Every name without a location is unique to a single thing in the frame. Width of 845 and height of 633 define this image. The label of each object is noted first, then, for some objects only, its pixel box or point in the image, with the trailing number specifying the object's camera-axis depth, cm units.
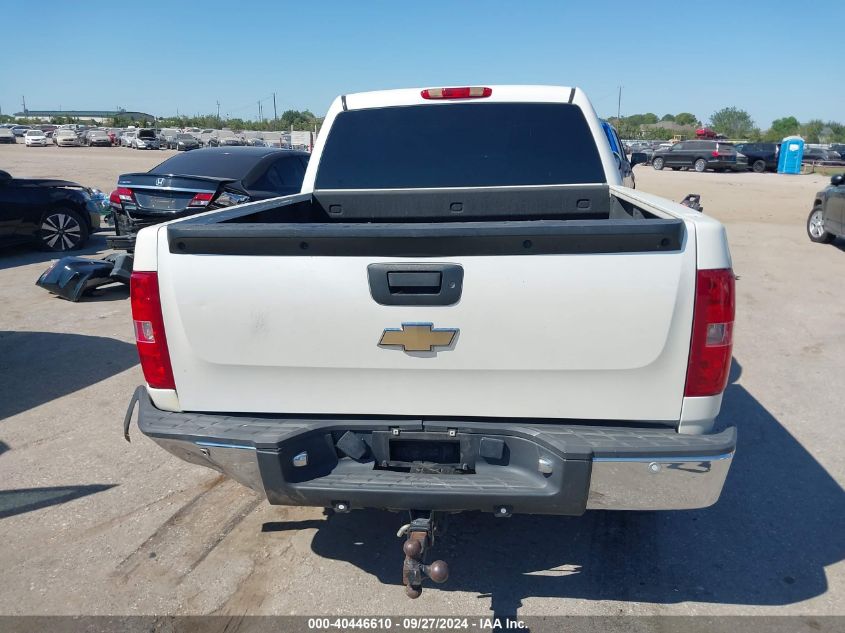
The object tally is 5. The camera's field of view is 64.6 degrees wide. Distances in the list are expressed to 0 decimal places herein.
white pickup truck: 244
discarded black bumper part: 816
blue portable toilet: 3484
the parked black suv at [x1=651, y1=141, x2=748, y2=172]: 3647
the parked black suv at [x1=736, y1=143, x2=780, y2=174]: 3688
